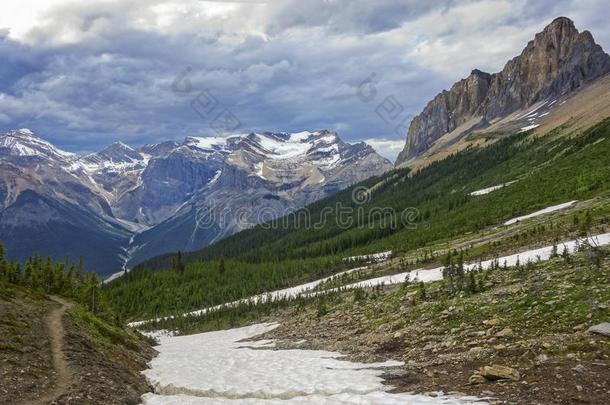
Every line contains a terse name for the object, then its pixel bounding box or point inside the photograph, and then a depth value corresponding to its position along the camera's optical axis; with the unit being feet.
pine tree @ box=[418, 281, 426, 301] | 145.48
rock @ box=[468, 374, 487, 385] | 67.46
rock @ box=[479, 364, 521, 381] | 66.33
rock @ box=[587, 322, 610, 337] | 71.46
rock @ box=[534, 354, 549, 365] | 68.49
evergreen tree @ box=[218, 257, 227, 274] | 624.18
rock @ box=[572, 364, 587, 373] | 62.90
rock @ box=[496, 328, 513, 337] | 83.76
